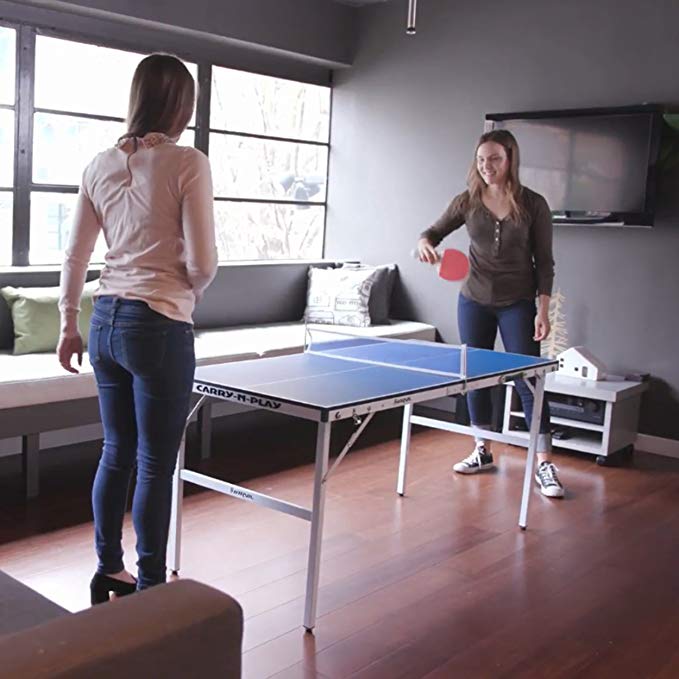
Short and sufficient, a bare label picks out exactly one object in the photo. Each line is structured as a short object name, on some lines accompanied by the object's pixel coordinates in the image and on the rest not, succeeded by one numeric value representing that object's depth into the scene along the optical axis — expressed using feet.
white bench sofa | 11.62
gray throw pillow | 18.25
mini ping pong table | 8.30
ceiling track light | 11.25
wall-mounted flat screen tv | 14.98
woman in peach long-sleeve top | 7.32
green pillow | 13.34
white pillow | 18.06
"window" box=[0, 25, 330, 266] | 14.20
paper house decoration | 15.42
